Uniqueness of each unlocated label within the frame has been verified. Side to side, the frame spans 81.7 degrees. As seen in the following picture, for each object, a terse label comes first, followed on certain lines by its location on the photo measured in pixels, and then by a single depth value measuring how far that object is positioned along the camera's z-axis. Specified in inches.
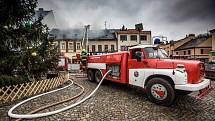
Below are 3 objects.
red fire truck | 205.5
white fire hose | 173.7
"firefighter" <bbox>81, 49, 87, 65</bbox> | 457.7
